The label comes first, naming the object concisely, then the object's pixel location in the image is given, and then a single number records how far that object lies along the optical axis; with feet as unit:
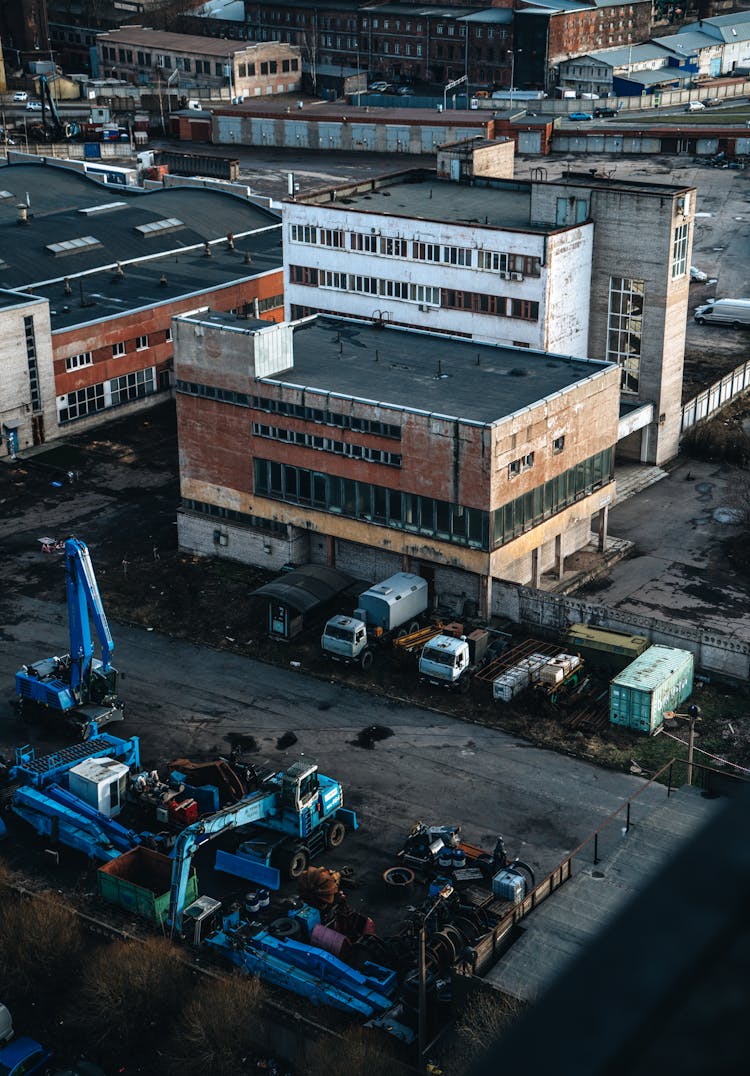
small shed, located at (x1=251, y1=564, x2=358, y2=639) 184.85
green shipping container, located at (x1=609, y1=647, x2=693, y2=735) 159.63
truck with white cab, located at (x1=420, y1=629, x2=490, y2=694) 170.09
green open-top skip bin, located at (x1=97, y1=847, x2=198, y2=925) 129.59
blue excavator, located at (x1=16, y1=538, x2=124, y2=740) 156.76
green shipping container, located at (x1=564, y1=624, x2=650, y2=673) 172.65
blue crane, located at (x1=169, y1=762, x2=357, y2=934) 135.85
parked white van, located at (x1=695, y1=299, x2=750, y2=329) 326.44
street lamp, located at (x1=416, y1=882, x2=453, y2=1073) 106.32
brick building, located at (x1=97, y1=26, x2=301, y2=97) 578.66
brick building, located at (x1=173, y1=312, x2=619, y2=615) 184.75
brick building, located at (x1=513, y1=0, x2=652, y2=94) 577.84
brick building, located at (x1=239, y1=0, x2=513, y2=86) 591.78
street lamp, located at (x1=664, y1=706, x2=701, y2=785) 137.44
